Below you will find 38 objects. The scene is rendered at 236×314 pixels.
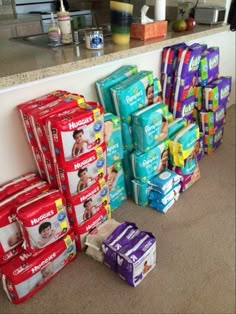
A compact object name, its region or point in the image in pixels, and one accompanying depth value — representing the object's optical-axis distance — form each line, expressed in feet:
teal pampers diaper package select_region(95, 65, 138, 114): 5.08
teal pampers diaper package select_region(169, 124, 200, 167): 5.76
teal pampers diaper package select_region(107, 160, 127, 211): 5.36
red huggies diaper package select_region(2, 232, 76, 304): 3.92
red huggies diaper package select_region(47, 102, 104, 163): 3.72
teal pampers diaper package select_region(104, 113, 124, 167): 4.87
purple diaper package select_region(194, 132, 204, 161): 6.51
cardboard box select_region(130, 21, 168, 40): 5.47
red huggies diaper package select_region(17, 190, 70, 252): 3.74
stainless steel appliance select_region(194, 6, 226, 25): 6.98
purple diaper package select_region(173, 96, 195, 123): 6.48
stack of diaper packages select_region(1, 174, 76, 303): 3.83
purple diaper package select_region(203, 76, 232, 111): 6.69
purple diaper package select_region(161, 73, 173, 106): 6.42
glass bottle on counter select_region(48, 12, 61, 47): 5.02
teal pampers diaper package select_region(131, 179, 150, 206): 5.59
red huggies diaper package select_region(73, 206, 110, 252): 4.66
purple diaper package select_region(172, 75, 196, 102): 6.16
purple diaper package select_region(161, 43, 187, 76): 6.15
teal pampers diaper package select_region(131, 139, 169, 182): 5.34
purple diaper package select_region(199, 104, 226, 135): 6.93
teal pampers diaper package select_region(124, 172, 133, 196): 5.84
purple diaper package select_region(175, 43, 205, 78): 5.94
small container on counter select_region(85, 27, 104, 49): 4.80
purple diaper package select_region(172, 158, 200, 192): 6.01
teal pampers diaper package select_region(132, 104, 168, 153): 5.02
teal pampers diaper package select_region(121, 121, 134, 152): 5.21
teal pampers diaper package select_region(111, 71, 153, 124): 4.91
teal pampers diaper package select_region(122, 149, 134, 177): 5.54
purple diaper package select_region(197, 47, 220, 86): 6.56
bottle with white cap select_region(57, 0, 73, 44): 4.88
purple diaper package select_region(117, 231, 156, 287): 4.11
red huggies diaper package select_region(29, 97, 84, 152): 3.87
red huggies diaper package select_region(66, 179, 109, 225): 4.37
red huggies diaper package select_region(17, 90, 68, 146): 4.08
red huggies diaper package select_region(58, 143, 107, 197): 4.05
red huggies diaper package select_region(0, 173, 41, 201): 4.24
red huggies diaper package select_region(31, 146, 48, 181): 4.39
